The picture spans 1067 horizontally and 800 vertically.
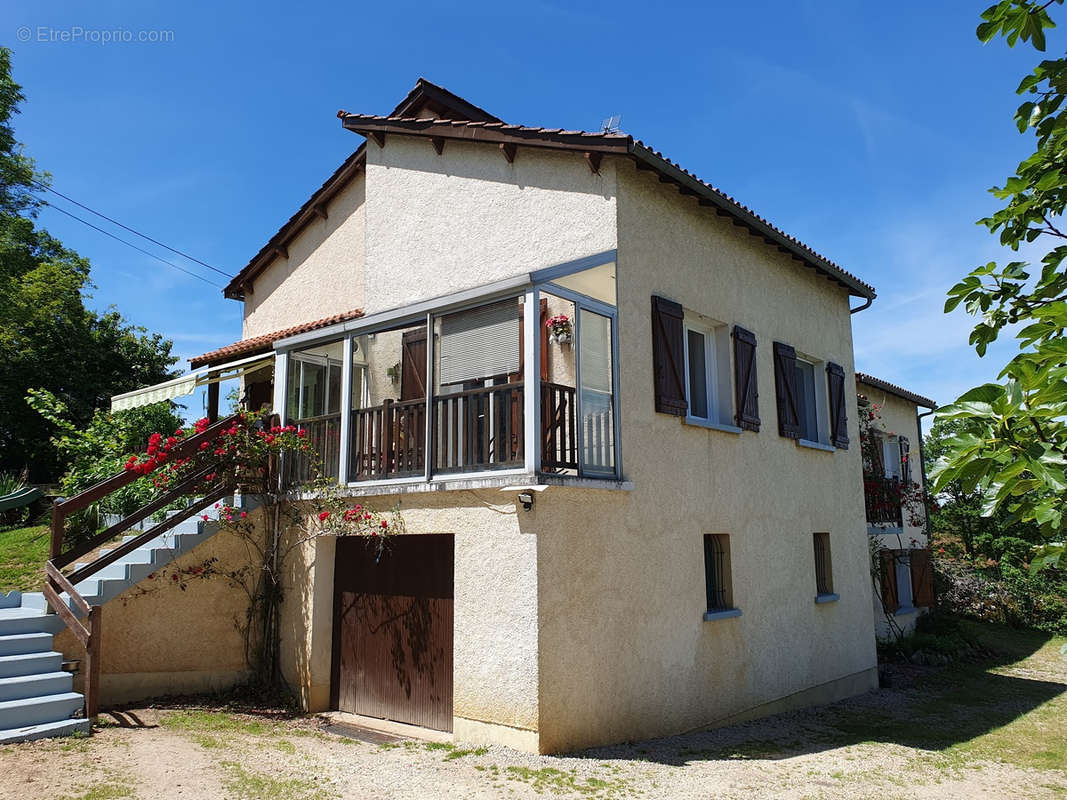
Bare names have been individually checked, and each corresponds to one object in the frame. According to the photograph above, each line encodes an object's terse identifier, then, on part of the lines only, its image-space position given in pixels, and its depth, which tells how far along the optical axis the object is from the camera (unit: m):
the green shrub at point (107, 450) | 15.39
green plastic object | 20.17
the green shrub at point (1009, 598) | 25.34
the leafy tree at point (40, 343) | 28.23
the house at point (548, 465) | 9.30
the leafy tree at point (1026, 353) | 2.63
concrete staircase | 8.70
